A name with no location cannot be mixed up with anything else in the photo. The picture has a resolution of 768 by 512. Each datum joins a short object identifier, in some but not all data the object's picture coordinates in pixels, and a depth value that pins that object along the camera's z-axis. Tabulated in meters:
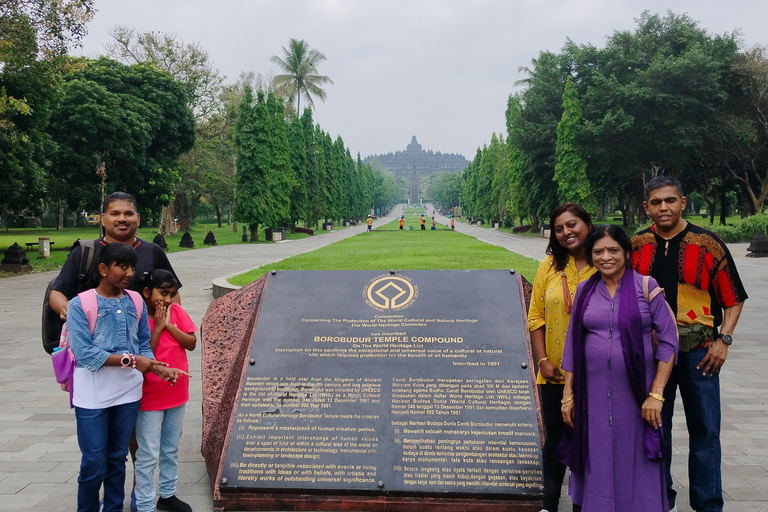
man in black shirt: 2.99
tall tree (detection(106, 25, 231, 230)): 30.77
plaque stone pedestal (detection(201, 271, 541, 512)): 3.04
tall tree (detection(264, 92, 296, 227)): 31.91
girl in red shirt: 2.99
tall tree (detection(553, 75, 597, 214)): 29.27
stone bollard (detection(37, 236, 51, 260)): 18.84
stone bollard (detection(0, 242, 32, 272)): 15.68
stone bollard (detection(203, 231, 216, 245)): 27.37
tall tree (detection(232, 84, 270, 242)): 30.14
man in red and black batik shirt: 2.85
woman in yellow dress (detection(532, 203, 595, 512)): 2.94
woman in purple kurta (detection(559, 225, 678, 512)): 2.49
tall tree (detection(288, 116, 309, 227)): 37.94
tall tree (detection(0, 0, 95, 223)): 14.24
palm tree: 42.91
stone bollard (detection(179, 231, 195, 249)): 25.44
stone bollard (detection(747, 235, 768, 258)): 17.48
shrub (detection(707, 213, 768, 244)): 22.44
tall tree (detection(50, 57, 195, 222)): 21.62
